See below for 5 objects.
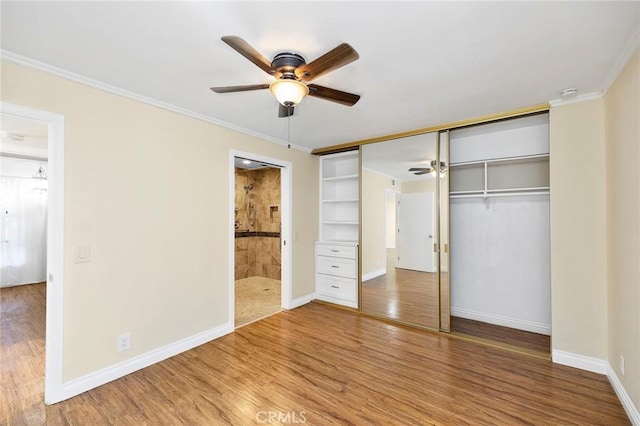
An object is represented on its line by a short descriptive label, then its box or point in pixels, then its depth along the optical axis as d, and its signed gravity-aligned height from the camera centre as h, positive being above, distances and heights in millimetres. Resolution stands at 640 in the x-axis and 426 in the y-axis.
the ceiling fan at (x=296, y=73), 1553 +905
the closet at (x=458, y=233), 3305 -230
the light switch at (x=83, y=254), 2219 -323
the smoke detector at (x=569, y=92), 2420 +1114
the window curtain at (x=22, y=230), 5309 -316
